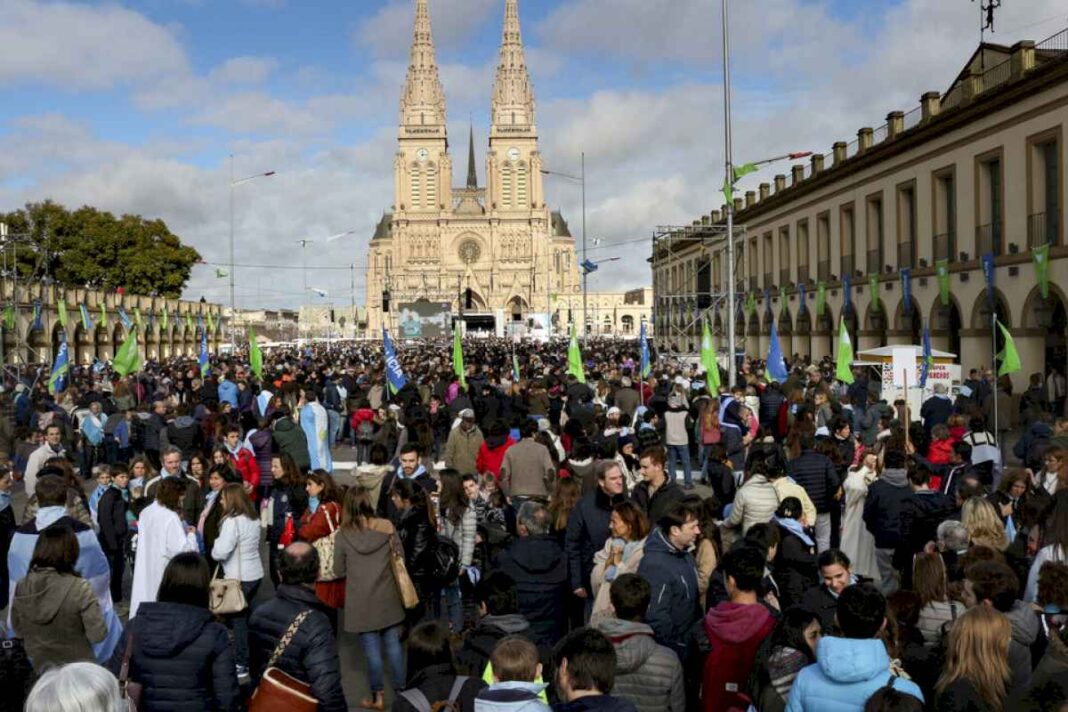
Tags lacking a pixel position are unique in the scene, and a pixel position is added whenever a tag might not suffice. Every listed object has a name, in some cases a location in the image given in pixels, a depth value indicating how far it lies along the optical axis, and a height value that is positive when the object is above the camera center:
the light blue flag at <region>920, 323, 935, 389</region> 19.03 -0.45
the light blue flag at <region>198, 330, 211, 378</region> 29.03 -0.15
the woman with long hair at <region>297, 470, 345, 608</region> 7.21 -1.26
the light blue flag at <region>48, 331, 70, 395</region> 21.69 -0.21
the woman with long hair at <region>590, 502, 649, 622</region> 6.15 -1.22
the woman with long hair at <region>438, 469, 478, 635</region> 7.95 -1.31
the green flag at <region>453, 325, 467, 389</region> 20.28 -0.14
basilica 140.00 +20.00
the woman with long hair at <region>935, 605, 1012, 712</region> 4.17 -1.35
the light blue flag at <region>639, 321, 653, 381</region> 23.44 -0.39
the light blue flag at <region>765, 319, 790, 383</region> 19.42 -0.39
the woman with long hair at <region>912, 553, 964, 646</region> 5.25 -1.35
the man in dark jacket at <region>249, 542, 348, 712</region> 4.73 -1.34
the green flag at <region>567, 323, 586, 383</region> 21.11 -0.26
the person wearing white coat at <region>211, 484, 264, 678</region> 7.46 -1.42
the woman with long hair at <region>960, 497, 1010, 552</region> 6.42 -1.18
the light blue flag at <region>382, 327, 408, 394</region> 19.61 -0.39
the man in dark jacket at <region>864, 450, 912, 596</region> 7.98 -1.27
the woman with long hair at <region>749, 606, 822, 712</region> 4.48 -1.40
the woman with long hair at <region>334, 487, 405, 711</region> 6.61 -1.41
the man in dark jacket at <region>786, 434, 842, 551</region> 9.29 -1.22
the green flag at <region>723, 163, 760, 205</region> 18.98 +3.26
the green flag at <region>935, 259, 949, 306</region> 27.53 +1.72
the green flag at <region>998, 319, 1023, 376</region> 14.65 -0.28
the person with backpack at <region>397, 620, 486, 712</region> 4.16 -1.39
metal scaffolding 47.78 +3.99
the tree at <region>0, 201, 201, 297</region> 68.19 +7.69
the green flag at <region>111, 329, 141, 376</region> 20.67 +0.00
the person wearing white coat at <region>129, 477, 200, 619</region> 7.29 -1.34
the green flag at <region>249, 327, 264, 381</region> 24.23 +0.00
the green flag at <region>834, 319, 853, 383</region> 18.30 -0.30
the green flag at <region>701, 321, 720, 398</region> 17.84 -0.33
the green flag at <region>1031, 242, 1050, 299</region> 21.62 +1.64
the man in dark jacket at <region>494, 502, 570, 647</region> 6.43 -1.41
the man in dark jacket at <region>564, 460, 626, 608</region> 7.08 -1.25
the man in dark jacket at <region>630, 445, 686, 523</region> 7.64 -1.08
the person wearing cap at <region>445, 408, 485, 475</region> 12.03 -1.14
